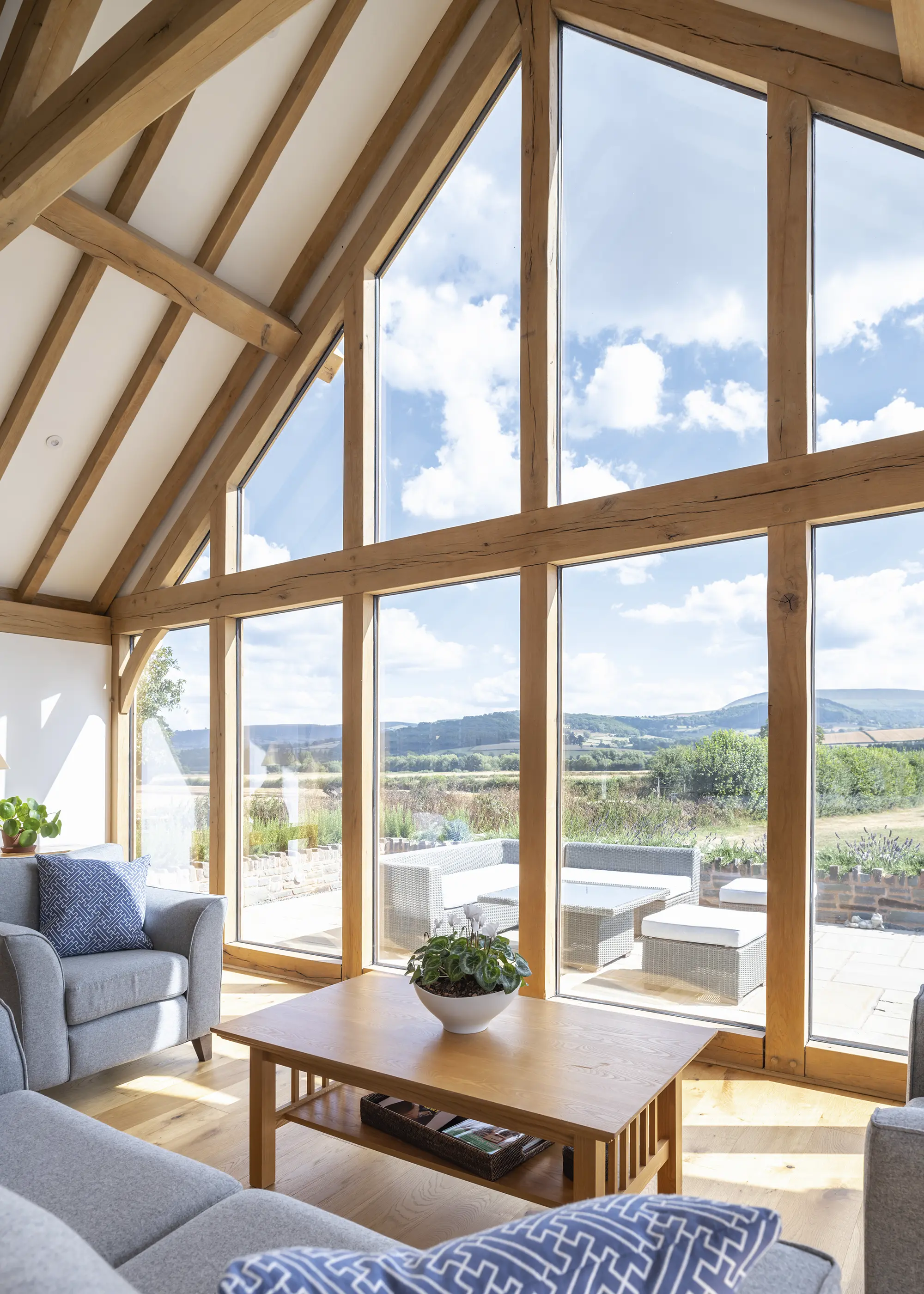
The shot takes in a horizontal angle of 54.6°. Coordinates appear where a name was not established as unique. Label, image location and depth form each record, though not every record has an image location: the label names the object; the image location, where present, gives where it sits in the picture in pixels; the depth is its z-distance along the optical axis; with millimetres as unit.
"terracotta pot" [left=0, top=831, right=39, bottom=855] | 4535
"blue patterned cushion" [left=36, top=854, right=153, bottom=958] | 3424
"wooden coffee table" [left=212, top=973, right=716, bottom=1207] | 2061
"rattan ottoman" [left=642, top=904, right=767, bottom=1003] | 3549
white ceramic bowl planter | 2490
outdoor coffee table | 3869
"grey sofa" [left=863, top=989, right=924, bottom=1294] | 1563
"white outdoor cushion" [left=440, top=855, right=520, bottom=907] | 4230
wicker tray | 2178
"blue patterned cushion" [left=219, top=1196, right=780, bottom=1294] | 824
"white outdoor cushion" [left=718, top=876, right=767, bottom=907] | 3549
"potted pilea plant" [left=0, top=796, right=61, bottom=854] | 4477
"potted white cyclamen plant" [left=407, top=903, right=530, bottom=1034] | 2500
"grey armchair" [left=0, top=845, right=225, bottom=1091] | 2975
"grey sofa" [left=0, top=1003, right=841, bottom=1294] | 1261
